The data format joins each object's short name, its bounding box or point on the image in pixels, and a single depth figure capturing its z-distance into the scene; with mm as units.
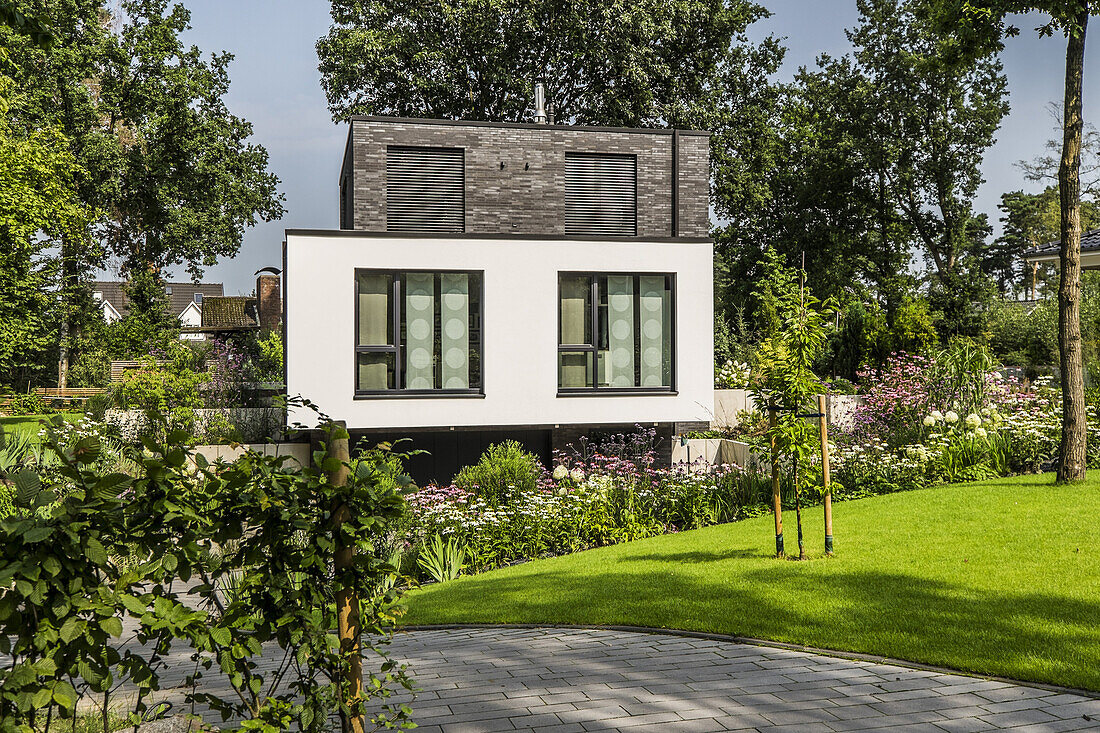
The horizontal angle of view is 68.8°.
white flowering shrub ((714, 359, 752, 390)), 19812
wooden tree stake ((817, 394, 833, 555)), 7957
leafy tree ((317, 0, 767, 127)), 24859
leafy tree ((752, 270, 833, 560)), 7832
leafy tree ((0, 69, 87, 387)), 21328
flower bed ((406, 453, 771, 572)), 10164
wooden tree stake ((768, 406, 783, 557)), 8066
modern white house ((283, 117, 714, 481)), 13828
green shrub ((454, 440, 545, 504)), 11930
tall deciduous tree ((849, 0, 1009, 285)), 28266
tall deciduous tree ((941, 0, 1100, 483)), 10617
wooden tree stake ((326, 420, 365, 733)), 3000
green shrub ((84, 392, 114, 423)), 17394
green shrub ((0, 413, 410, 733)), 2631
